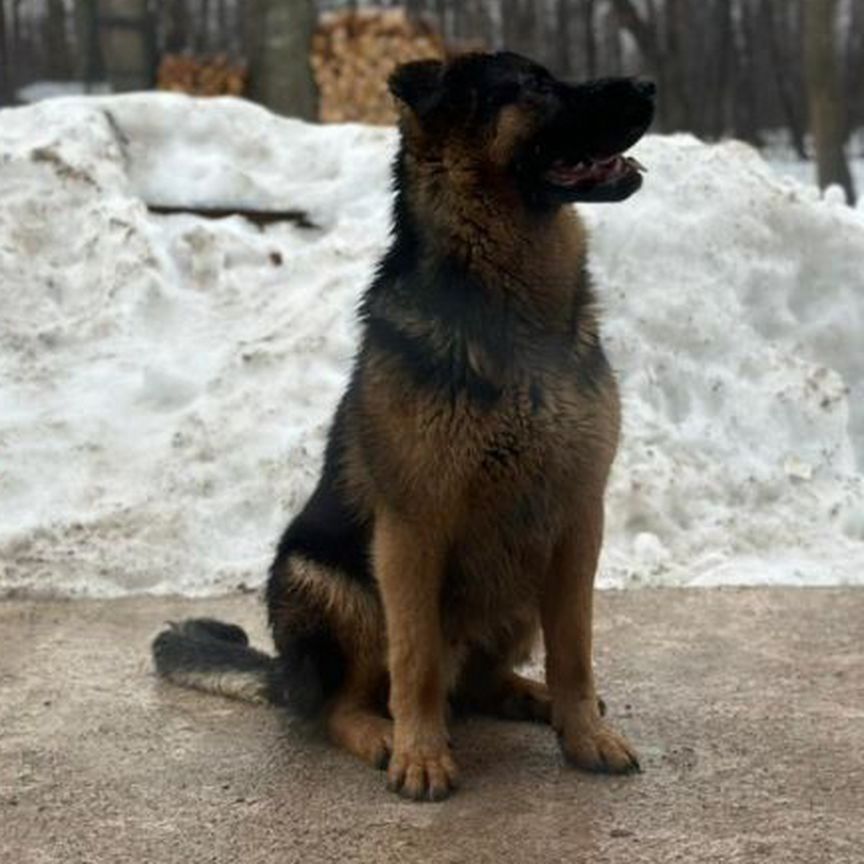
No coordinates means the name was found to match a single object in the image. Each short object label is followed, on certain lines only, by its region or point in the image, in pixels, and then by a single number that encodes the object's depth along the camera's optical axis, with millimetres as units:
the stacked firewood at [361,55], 13164
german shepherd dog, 3275
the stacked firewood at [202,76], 13906
